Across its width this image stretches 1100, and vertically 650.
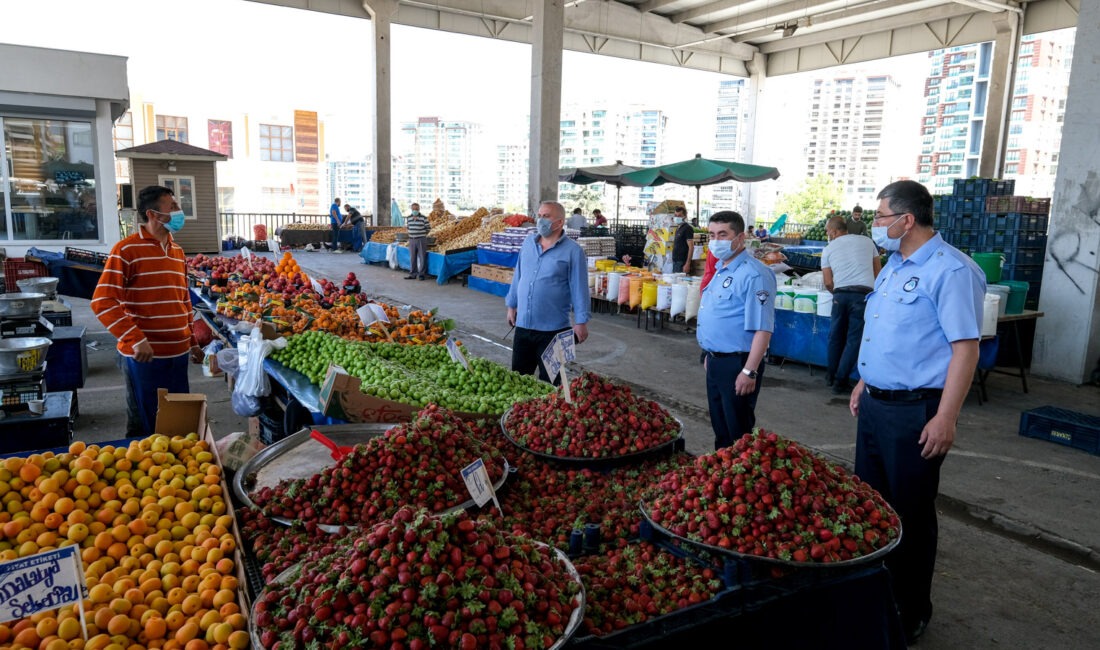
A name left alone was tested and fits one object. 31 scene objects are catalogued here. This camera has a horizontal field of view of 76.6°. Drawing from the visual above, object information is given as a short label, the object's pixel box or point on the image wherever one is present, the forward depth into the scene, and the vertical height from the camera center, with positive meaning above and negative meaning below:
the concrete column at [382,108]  20.81 +3.50
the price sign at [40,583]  1.64 -0.90
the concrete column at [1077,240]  7.71 -0.01
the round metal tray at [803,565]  2.26 -1.06
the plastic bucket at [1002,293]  7.40 -0.59
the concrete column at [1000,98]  18.97 +3.78
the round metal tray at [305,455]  2.85 -1.07
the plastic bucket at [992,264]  8.03 -0.31
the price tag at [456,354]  4.49 -0.85
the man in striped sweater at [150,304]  4.22 -0.57
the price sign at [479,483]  2.44 -0.93
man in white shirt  7.29 -0.59
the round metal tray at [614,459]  3.11 -1.04
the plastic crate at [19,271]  7.98 -0.72
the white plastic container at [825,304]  7.96 -0.81
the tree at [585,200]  54.91 +2.02
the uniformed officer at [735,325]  3.98 -0.55
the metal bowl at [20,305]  6.13 -0.85
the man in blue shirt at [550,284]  5.10 -0.44
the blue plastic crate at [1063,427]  5.68 -1.57
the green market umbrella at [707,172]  15.59 +1.29
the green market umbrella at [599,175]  19.27 +1.44
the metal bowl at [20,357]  4.93 -1.05
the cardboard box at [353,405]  3.63 -0.98
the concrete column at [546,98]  16.28 +2.96
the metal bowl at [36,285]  7.45 -0.81
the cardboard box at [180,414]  3.24 -0.93
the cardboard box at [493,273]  14.02 -1.04
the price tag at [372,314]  5.66 -0.78
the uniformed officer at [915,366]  2.83 -0.55
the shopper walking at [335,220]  22.94 -0.08
